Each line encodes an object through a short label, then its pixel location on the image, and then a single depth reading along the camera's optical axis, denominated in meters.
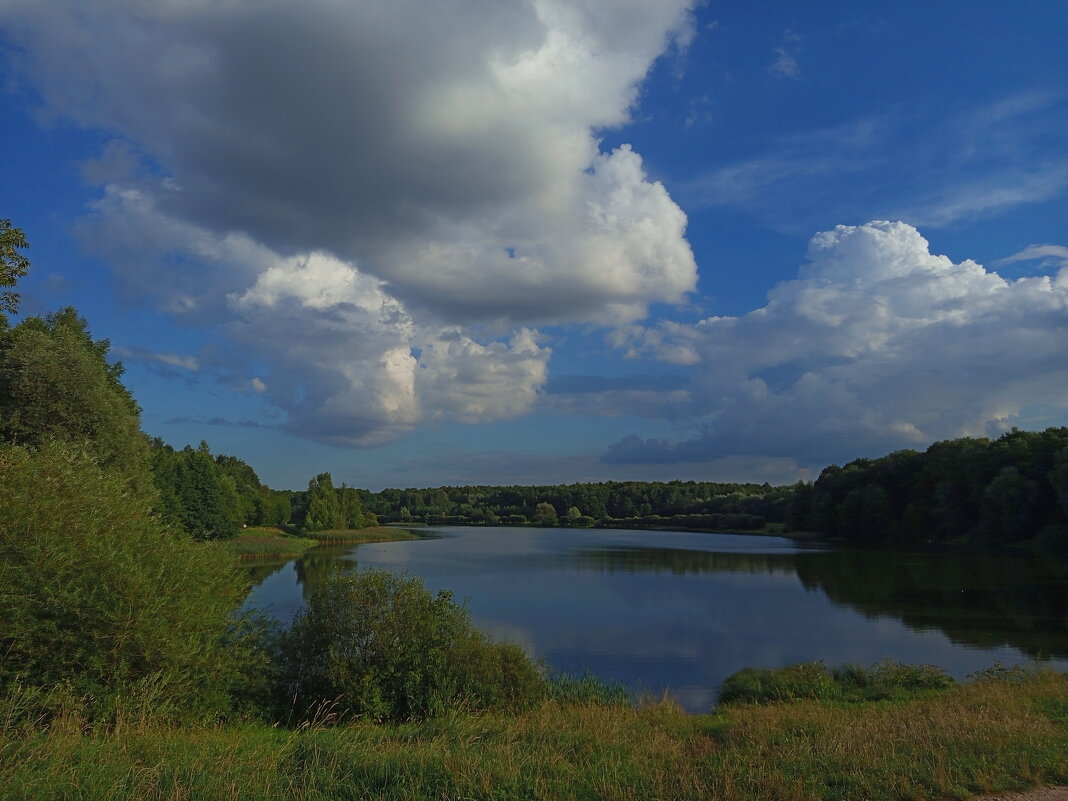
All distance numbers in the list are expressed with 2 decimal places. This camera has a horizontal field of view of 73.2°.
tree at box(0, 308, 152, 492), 25.95
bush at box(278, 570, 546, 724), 14.02
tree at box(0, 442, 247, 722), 10.48
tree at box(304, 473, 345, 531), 91.06
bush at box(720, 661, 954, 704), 16.00
